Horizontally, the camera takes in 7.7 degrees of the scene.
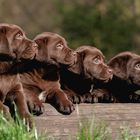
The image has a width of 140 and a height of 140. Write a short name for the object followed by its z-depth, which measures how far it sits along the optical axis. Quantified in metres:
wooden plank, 9.69
